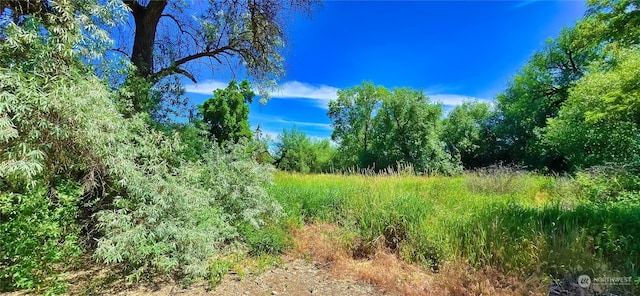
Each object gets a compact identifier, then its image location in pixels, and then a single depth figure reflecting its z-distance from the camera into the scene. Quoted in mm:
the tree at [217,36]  5910
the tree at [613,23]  4668
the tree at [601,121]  6391
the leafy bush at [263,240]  3971
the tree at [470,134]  21297
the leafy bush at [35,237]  2643
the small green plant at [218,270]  3103
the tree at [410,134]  20453
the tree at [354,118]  25469
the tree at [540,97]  15938
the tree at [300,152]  30328
